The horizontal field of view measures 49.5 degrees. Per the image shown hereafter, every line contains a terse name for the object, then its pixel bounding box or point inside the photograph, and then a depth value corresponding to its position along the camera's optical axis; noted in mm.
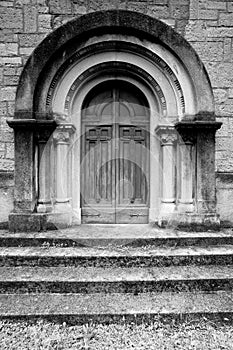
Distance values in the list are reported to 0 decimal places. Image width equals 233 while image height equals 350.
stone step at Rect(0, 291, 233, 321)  2363
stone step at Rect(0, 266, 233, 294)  2670
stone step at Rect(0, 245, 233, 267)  2996
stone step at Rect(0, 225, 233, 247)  3295
